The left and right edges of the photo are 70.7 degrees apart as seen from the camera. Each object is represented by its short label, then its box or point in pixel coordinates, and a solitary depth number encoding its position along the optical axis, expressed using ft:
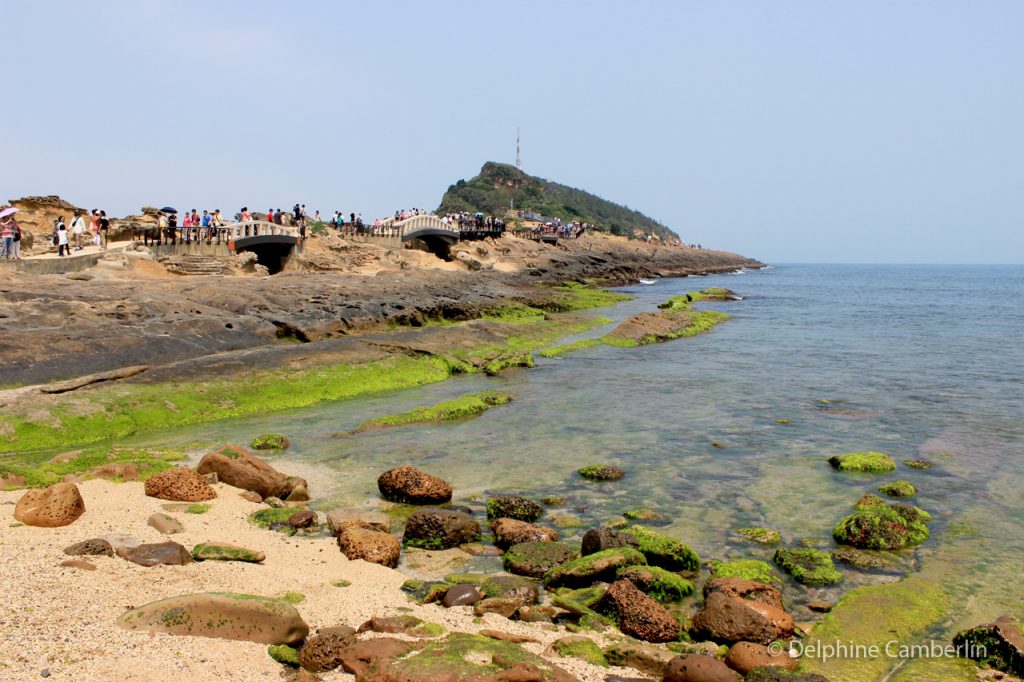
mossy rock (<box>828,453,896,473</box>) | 46.44
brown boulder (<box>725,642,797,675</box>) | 23.52
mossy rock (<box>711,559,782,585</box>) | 30.40
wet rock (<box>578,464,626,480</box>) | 44.57
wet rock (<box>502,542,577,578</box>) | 31.01
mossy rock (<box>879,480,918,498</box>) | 41.93
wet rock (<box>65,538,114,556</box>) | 26.94
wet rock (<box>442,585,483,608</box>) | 27.48
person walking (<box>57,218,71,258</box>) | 94.84
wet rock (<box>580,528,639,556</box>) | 32.12
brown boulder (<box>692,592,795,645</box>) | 25.43
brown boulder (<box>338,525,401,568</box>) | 31.04
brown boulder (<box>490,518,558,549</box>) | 33.88
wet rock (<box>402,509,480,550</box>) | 33.78
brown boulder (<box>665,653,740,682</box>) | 22.12
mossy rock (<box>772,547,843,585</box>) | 31.01
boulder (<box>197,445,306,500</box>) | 39.76
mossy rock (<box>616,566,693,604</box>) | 28.86
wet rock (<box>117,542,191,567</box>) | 27.38
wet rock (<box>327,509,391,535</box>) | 33.96
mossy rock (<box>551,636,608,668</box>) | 23.61
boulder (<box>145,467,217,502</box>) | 36.58
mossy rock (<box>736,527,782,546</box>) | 35.09
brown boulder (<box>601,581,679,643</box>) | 25.84
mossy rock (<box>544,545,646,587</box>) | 29.53
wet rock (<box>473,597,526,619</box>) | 26.89
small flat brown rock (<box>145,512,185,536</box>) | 31.50
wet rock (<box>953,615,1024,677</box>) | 23.85
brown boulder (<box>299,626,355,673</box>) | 21.74
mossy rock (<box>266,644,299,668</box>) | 21.89
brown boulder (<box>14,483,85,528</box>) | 29.81
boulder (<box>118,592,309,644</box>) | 22.29
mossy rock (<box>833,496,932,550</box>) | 34.42
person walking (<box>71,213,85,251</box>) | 104.67
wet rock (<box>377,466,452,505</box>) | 39.37
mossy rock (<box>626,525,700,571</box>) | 31.37
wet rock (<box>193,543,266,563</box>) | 28.89
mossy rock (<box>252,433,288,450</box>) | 50.78
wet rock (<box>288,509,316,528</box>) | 34.91
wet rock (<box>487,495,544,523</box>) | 37.47
